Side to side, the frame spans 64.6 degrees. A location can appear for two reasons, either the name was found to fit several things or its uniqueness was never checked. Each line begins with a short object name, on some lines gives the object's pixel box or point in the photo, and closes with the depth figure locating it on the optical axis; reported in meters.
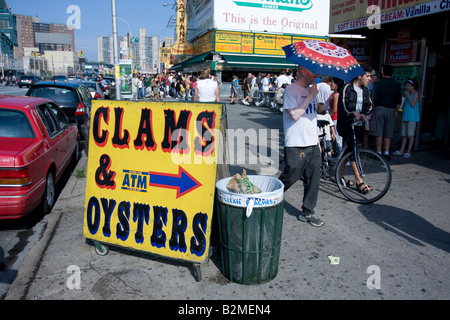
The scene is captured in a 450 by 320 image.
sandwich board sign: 3.32
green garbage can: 3.04
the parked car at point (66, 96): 9.09
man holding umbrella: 4.11
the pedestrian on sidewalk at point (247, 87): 20.48
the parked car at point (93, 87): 15.50
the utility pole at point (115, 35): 18.80
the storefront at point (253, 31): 26.00
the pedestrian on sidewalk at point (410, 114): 8.06
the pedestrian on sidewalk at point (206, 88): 9.05
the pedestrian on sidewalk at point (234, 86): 21.14
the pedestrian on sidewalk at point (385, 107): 7.48
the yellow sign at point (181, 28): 36.09
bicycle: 5.14
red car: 4.23
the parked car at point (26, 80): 42.44
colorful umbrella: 3.50
